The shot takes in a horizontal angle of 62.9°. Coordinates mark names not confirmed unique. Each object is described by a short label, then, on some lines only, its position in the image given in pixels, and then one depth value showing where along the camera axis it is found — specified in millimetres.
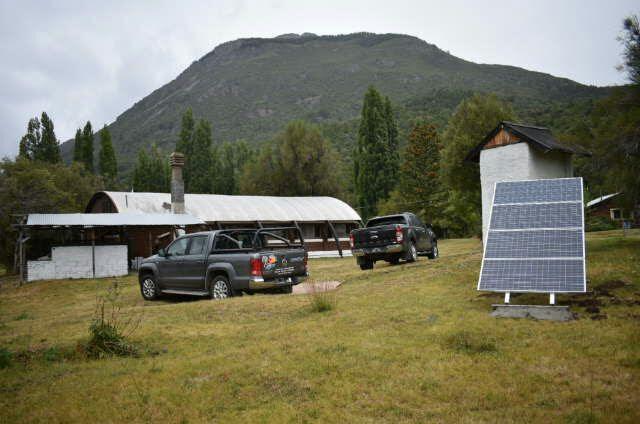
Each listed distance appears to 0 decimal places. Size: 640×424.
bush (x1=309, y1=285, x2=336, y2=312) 9445
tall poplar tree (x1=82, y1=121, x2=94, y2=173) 61672
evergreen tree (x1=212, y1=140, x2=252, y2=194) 58031
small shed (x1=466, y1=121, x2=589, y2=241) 16125
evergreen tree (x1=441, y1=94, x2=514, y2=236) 32250
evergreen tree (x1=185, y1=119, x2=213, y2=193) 56094
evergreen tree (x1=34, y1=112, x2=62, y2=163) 56625
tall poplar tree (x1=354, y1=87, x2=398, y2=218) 52562
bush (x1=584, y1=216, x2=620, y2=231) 40344
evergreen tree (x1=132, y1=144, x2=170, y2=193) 63188
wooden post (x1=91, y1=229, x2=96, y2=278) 22469
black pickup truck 17094
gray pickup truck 12078
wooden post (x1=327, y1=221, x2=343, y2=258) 34125
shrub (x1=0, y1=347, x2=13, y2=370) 6930
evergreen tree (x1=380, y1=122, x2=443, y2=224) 50469
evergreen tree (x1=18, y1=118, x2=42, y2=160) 56312
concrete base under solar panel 7719
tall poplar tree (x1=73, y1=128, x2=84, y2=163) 62188
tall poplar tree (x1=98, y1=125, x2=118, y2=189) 61781
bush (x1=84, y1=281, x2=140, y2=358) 7285
